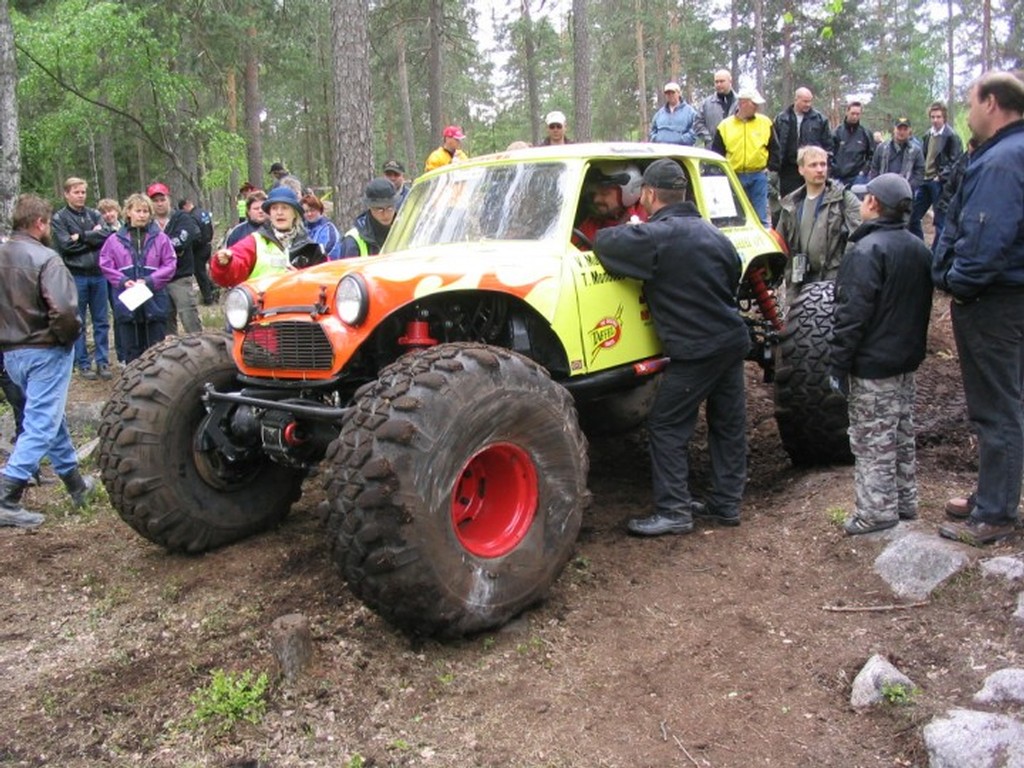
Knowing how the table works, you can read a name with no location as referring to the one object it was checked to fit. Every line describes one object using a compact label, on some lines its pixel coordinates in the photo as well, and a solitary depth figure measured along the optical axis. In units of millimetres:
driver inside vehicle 5168
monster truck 3477
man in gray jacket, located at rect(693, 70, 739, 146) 10195
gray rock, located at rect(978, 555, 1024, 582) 3750
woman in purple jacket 8523
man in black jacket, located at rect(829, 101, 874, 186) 10398
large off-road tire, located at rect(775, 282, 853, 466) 5617
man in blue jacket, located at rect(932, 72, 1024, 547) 3840
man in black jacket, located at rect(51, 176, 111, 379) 9109
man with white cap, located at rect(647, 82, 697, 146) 10445
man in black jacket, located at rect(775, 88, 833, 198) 9578
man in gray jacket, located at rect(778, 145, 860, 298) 6852
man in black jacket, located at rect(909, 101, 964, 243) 11125
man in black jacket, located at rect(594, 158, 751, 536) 4785
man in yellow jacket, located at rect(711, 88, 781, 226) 8898
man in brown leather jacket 5719
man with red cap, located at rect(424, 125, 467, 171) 9656
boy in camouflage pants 4328
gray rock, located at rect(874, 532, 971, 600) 3926
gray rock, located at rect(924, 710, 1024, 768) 2705
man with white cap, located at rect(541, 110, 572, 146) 8602
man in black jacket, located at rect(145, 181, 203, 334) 9156
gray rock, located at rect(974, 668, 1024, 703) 3014
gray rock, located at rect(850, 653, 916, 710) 3141
